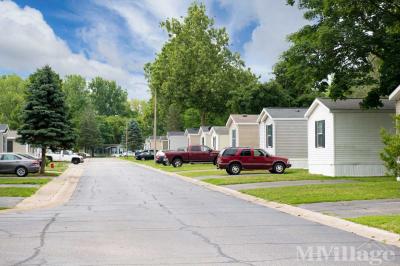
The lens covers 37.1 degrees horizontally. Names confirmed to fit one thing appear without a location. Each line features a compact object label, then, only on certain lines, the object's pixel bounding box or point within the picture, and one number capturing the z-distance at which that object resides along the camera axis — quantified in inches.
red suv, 1411.2
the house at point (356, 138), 1232.8
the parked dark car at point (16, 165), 1393.9
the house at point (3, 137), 2122.3
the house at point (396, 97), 992.5
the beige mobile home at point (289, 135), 1624.0
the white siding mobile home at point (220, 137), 2353.6
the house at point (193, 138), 2891.2
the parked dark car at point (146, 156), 3260.3
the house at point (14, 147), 2770.7
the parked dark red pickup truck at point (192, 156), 2001.7
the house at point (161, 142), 4082.2
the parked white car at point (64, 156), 2727.4
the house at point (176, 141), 3235.7
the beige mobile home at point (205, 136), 2630.7
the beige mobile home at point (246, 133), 1969.7
